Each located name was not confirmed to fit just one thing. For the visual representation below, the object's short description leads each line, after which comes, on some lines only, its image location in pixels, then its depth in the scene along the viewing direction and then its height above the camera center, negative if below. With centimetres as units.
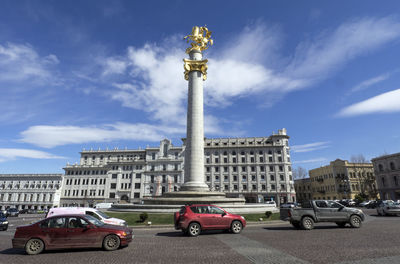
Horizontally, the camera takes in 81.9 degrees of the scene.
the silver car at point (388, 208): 2712 -171
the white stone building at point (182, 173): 7594 +690
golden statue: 3570 +2324
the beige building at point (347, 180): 7456 +438
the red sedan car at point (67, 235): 1009 -173
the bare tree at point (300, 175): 10688 +843
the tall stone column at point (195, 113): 3008 +1087
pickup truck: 1631 -146
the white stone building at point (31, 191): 8350 +144
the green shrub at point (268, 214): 2284 -194
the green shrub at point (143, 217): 2019 -191
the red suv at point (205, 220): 1396 -154
